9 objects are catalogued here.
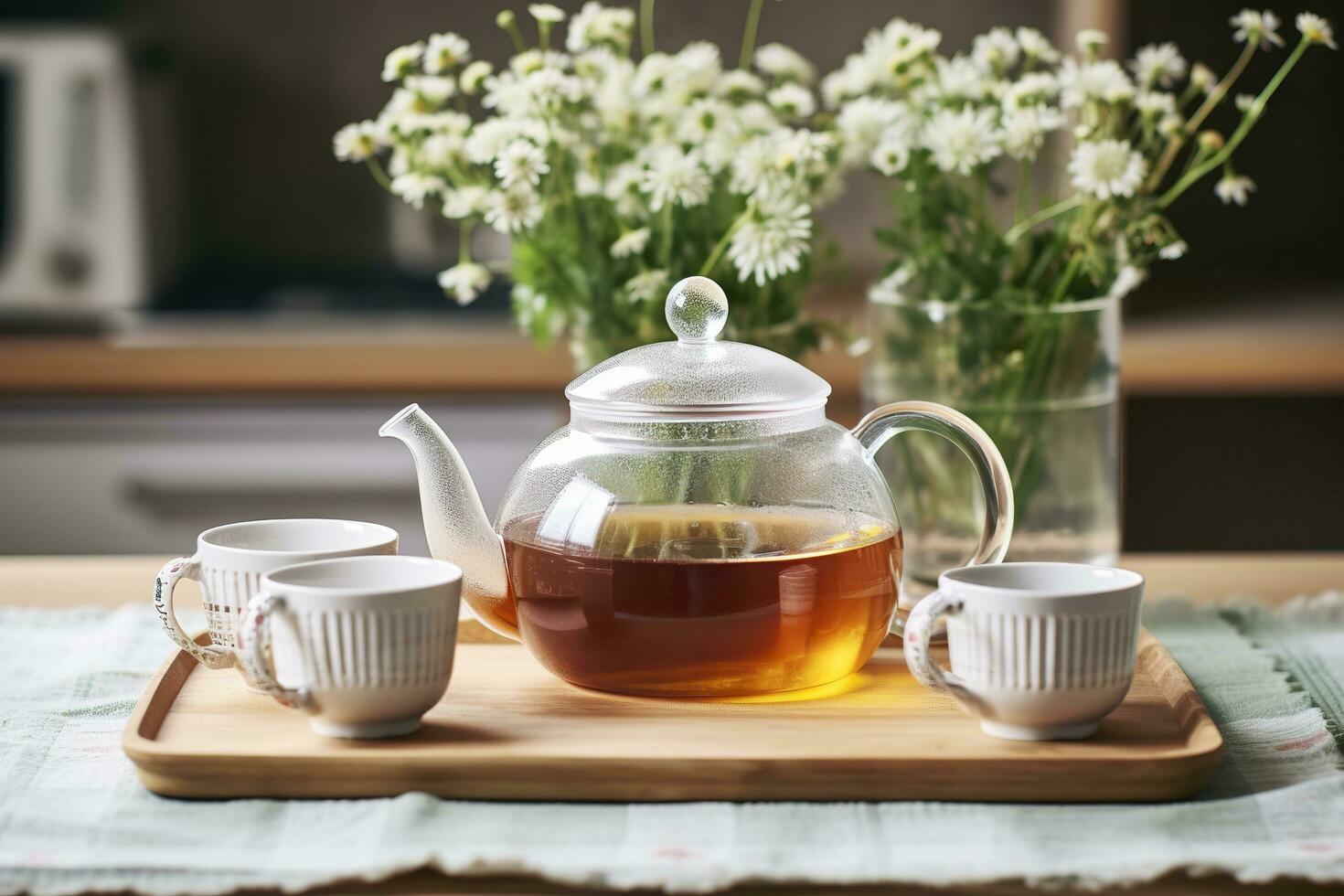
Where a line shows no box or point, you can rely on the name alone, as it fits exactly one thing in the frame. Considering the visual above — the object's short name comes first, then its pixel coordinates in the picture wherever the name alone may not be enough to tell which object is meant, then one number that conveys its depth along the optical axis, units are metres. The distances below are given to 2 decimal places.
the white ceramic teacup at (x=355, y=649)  1.10
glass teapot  1.15
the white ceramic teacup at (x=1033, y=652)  1.10
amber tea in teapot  1.15
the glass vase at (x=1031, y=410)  1.33
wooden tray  1.10
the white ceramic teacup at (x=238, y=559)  1.17
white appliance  2.29
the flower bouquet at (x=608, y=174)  1.32
